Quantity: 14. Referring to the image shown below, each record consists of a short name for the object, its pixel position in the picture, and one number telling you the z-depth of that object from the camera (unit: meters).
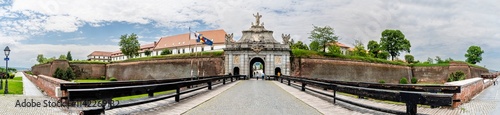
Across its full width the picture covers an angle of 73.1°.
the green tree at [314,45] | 56.85
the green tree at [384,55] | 67.27
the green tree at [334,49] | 60.16
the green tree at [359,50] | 67.11
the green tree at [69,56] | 103.55
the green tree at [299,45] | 75.10
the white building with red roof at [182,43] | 72.44
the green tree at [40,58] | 116.14
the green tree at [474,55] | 77.81
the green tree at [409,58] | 75.88
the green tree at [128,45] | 76.75
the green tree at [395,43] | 67.44
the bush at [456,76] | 47.10
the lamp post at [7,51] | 22.82
